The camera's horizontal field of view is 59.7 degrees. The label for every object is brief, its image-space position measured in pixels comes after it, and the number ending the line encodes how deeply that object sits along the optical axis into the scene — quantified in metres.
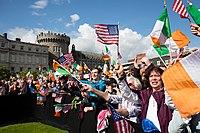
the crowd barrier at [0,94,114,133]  6.14
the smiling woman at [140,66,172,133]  2.13
